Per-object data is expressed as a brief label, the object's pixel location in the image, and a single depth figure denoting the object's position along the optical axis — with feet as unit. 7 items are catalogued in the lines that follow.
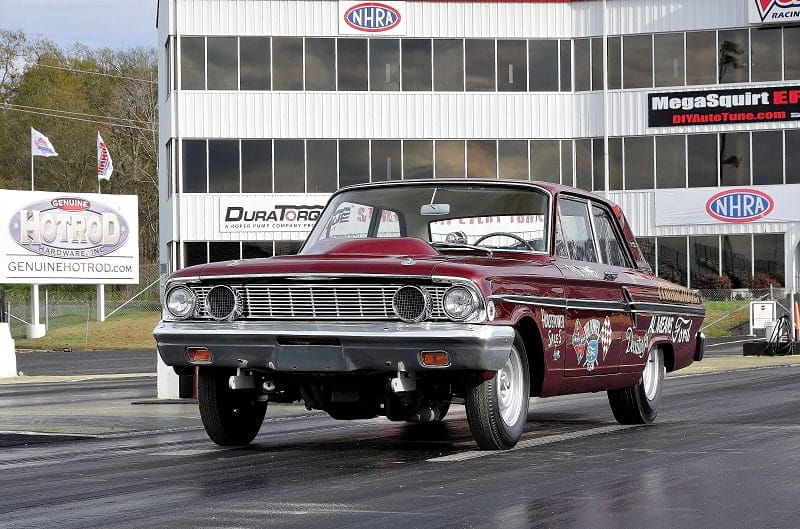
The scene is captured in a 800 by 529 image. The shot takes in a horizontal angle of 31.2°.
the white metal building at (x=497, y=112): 158.92
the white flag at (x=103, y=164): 174.70
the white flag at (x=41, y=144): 185.16
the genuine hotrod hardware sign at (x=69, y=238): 142.82
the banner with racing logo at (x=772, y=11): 157.38
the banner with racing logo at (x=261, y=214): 158.81
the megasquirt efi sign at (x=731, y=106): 159.74
